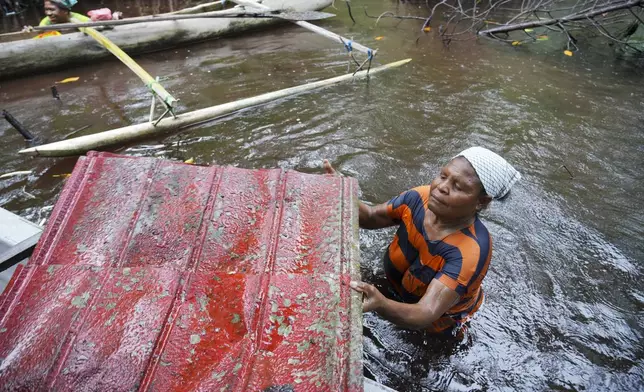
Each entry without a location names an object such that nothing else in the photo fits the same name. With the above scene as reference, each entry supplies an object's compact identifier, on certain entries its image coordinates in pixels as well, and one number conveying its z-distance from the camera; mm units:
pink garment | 7167
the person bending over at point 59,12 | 6520
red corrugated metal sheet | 1317
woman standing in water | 2002
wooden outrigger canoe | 6441
